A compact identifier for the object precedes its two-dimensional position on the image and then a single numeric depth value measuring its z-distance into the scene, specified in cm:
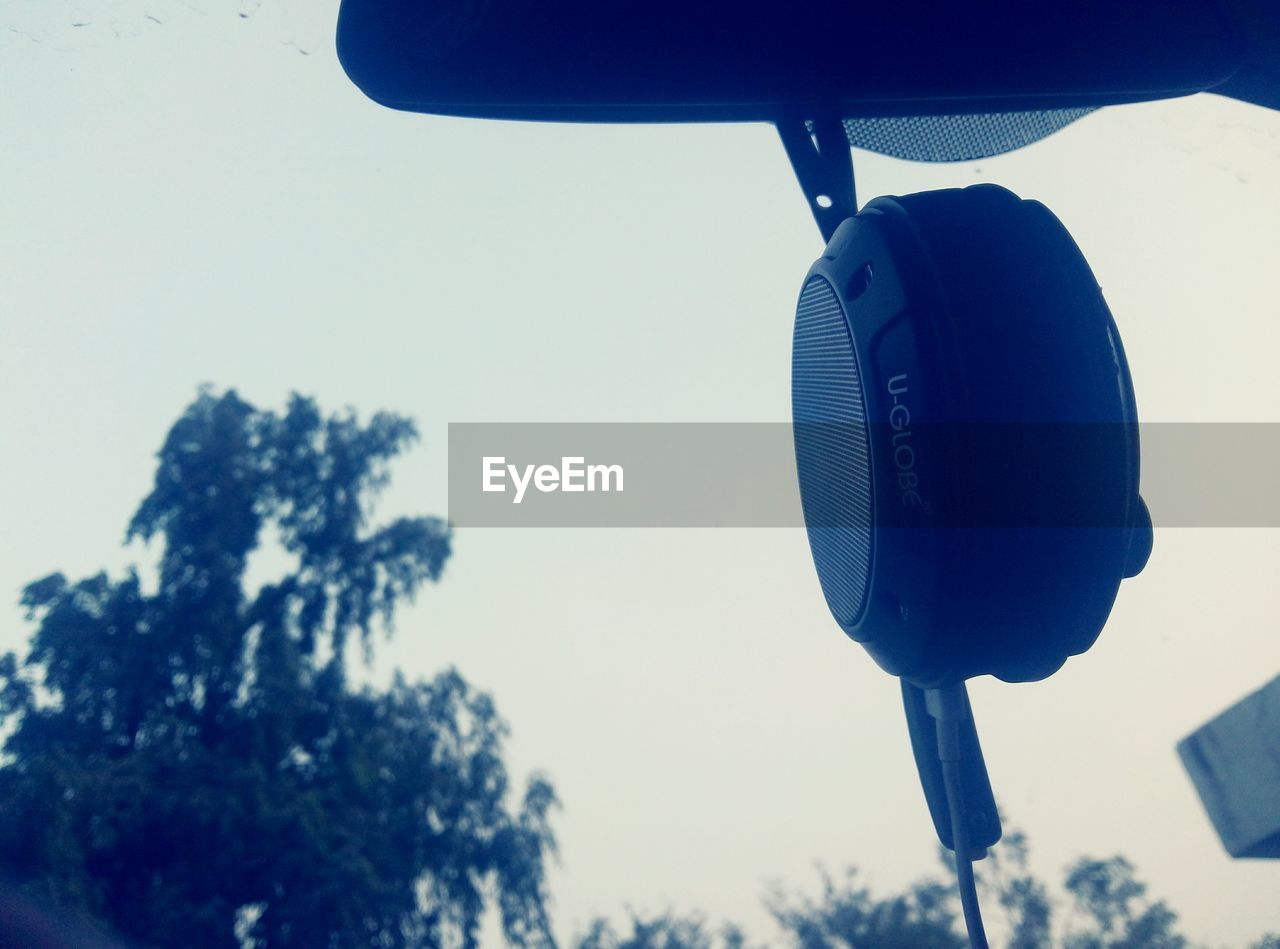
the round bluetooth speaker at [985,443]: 16
